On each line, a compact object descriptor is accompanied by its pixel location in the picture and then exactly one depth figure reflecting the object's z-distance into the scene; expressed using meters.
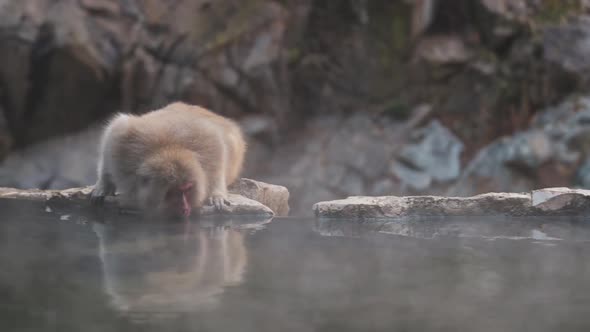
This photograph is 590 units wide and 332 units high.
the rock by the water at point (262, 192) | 8.95
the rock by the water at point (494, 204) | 7.62
